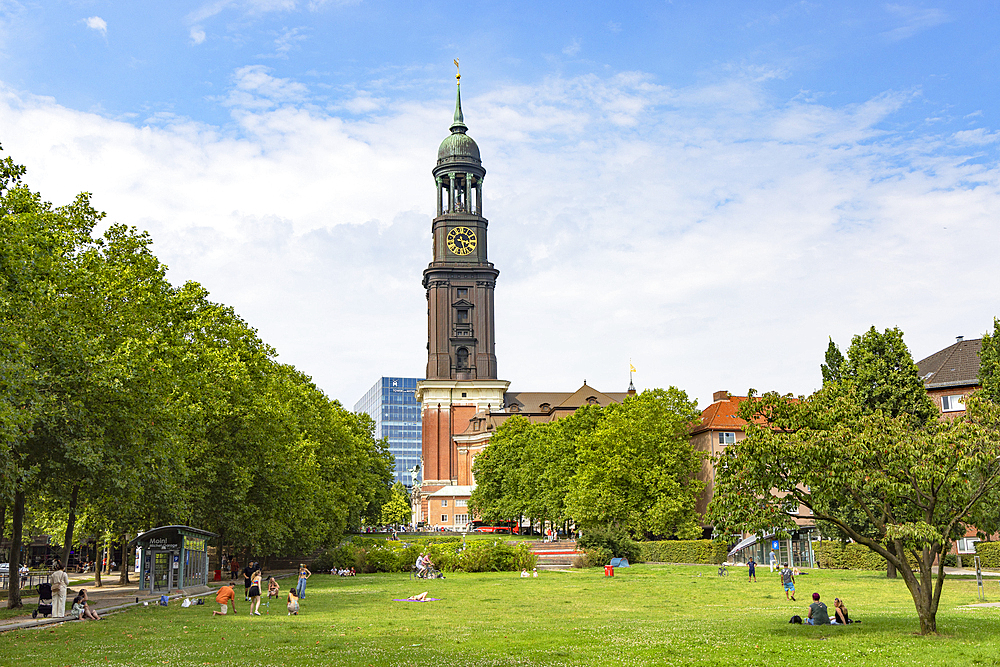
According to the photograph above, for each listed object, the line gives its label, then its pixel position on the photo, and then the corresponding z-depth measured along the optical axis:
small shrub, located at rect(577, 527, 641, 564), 67.31
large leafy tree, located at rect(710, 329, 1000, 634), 21.56
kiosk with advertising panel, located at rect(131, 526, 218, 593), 38.84
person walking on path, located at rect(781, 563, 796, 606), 36.88
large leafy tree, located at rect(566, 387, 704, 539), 72.06
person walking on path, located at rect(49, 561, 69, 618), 29.41
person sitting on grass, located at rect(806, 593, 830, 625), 25.28
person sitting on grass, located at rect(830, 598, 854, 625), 25.62
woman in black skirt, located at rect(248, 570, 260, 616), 31.45
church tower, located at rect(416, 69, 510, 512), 157.12
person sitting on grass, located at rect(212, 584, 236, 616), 31.26
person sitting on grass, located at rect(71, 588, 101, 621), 29.19
